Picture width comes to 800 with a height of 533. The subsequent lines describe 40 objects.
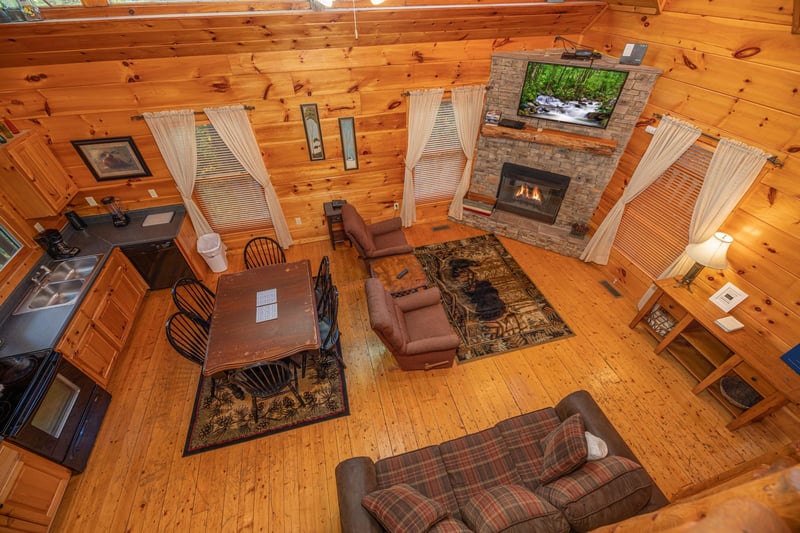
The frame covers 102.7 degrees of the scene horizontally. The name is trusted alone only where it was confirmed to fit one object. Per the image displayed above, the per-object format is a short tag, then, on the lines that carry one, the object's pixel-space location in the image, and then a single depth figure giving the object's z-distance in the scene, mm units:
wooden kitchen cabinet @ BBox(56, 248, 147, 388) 3166
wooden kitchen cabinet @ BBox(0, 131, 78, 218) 3346
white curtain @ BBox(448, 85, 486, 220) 4707
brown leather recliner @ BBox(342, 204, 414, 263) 4359
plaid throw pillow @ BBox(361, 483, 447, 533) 1829
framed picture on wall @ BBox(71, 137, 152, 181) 3938
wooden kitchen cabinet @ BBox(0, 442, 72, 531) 2299
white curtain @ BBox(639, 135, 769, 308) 2922
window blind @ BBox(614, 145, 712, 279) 3497
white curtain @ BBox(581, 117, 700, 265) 3426
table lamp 3109
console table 2814
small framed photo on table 3134
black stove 2468
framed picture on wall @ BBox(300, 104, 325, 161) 4344
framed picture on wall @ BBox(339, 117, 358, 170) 4582
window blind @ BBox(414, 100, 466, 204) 5031
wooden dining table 2852
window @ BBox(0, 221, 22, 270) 3397
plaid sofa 1907
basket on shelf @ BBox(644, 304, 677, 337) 3766
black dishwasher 4180
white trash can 4809
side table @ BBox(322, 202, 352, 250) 4984
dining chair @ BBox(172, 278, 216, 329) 4047
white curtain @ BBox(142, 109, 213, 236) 3951
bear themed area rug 3998
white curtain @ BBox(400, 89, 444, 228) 4590
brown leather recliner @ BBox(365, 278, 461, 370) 3028
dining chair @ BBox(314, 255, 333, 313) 3411
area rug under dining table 3184
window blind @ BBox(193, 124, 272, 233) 4359
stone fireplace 4086
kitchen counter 2945
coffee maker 3764
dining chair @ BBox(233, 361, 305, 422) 2850
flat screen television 3916
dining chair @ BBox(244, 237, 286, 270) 4887
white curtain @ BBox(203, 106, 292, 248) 4098
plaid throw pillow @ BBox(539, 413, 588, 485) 2150
